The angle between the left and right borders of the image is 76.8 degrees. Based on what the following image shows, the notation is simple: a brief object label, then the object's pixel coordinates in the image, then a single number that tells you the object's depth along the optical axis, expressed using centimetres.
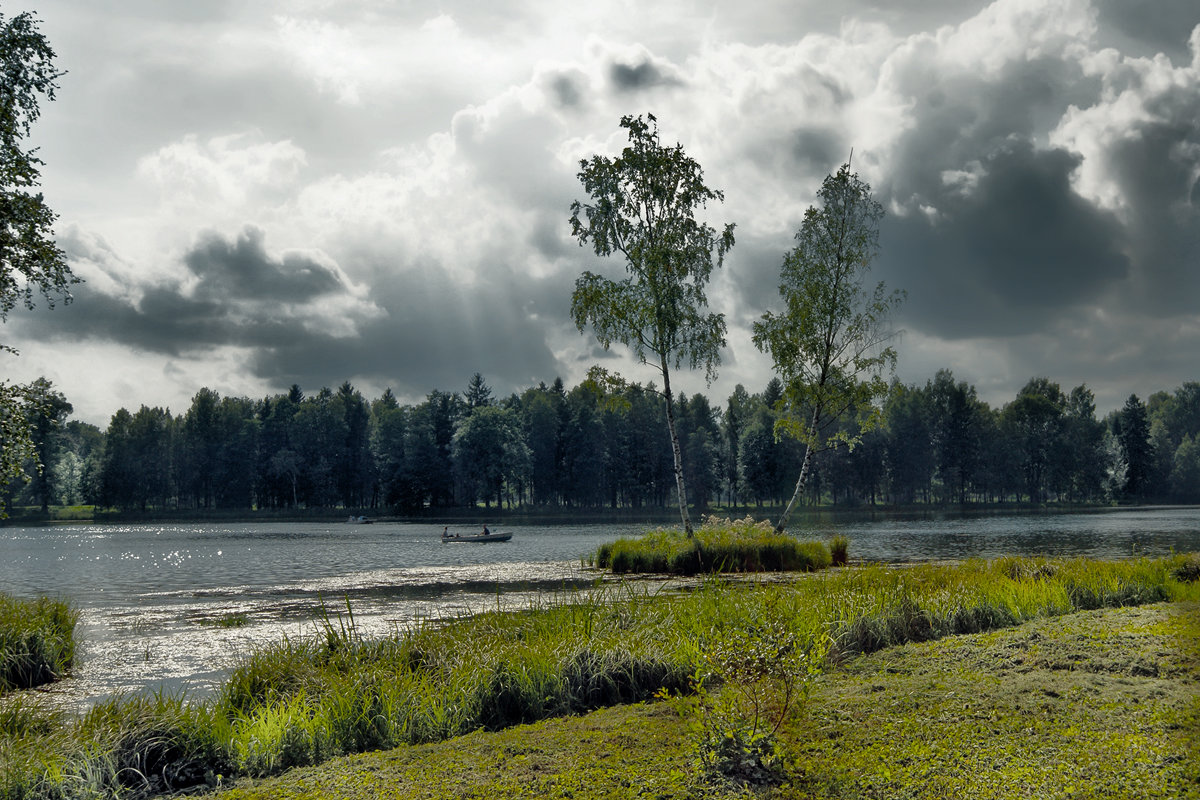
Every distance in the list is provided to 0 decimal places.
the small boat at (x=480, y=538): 5100
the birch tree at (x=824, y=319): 3259
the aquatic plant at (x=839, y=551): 2820
